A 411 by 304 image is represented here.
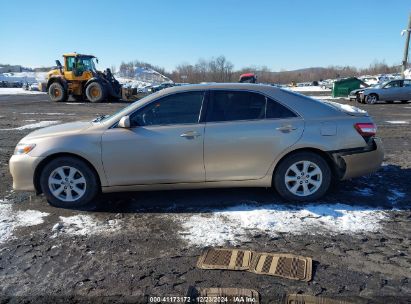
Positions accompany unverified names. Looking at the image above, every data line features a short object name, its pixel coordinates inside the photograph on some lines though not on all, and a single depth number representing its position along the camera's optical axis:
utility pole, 31.80
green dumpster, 30.50
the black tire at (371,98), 22.67
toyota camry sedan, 4.55
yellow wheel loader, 24.31
